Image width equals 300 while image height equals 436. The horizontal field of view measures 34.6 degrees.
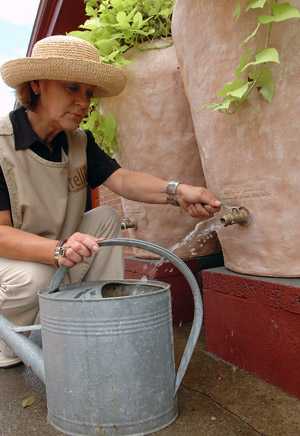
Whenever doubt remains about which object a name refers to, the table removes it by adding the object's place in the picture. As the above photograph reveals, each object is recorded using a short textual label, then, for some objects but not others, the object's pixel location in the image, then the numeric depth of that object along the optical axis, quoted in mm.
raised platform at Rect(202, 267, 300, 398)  1415
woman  1641
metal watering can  1213
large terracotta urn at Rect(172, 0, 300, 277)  1381
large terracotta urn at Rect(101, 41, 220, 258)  2076
